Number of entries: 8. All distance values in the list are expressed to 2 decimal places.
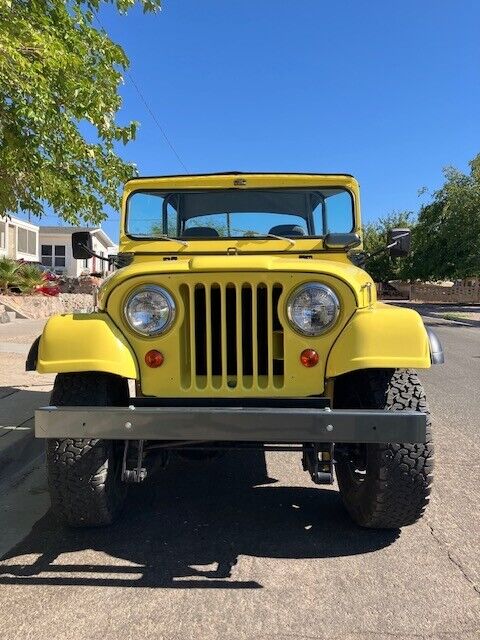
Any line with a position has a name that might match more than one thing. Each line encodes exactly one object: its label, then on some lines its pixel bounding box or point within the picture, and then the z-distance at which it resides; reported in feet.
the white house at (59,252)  141.90
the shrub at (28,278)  56.03
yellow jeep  8.49
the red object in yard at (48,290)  58.65
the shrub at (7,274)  54.15
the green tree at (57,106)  14.48
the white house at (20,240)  98.53
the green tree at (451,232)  84.91
